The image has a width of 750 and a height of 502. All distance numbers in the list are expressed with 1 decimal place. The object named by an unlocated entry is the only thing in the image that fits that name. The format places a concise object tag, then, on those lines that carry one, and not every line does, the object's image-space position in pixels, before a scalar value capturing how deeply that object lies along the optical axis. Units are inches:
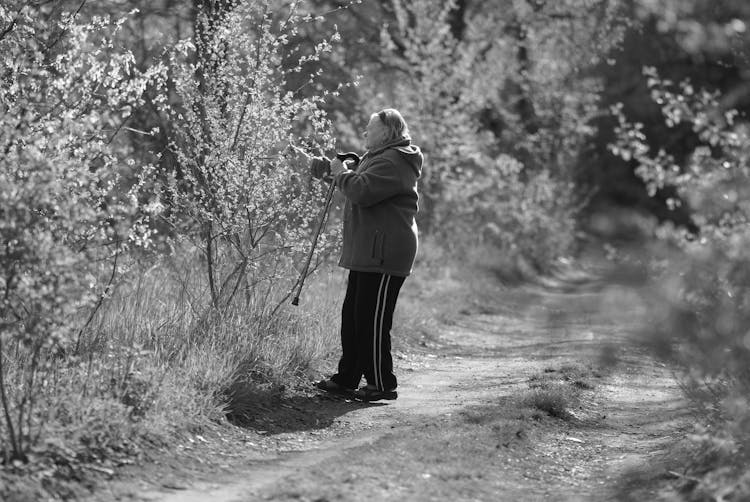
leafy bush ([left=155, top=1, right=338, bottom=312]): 623.9
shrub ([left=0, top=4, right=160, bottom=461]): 391.5
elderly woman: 594.9
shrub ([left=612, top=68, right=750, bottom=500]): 365.6
